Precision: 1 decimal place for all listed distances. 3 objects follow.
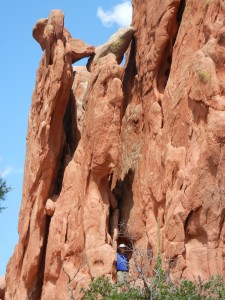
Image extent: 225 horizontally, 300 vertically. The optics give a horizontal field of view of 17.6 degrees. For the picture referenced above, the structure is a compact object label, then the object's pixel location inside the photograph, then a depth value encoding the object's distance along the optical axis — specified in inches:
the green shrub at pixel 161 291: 557.6
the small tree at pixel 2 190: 1058.7
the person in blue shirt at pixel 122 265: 832.6
